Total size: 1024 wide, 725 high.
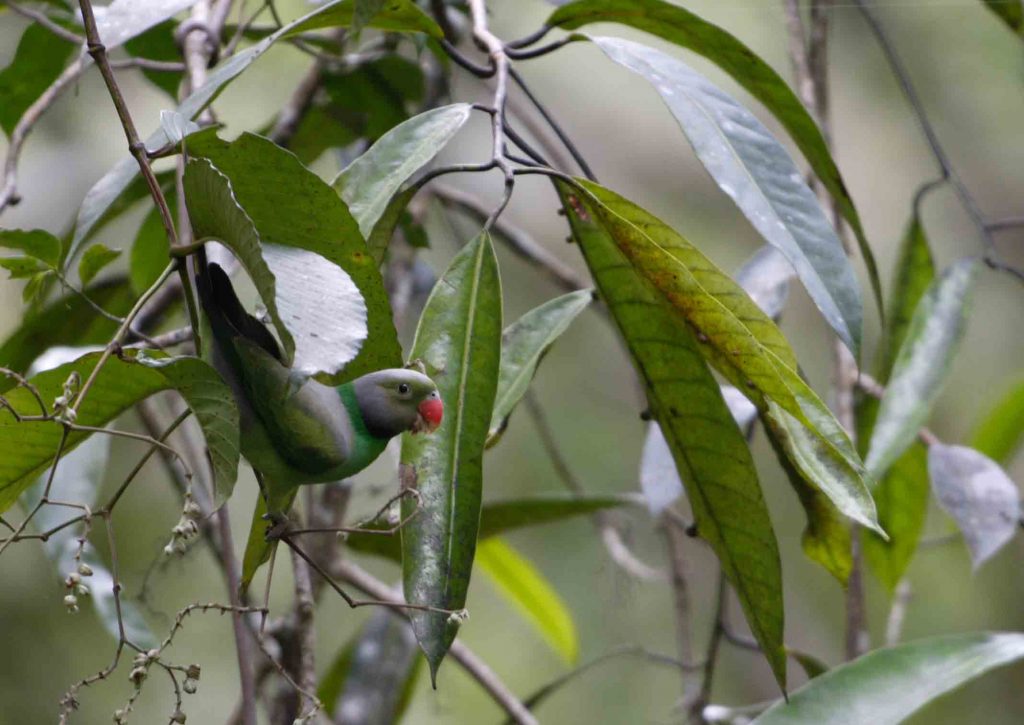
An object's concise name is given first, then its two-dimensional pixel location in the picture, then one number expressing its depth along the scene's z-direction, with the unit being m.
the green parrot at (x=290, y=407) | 5.86
